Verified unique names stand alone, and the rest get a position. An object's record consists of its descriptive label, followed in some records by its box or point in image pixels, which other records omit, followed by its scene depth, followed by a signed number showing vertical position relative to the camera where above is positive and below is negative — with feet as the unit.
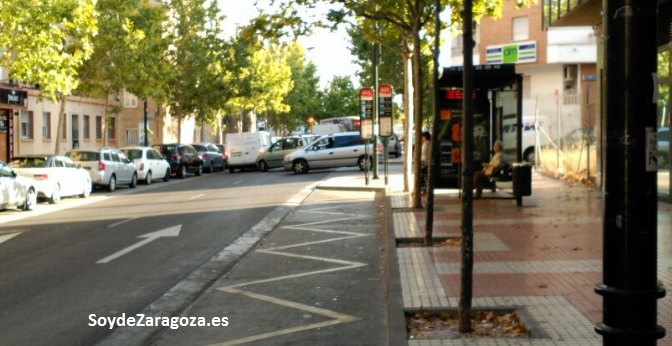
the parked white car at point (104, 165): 99.76 -1.51
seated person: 65.26 -1.36
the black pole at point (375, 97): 93.61 +5.89
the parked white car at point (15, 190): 69.51 -3.14
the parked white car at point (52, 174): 80.79 -2.08
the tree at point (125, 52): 110.52 +13.03
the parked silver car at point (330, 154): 130.41 -0.51
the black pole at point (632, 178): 12.08 -0.40
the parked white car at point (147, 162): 115.44 -1.44
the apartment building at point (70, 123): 125.18 +5.27
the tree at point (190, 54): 161.17 +18.12
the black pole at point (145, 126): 138.84 +4.22
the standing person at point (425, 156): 75.37 -0.52
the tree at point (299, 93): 301.63 +20.41
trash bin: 60.18 -2.05
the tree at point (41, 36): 69.97 +9.66
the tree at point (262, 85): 176.45 +15.37
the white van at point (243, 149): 148.56 +0.36
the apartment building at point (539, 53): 162.30 +18.68
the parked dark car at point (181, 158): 133.90 -1.07
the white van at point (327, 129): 219.20 +5.54
